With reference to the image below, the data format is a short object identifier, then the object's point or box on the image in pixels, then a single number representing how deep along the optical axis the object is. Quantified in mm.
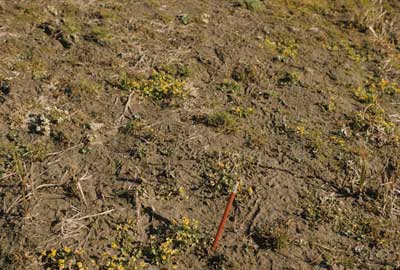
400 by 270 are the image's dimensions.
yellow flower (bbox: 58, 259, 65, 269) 4598
